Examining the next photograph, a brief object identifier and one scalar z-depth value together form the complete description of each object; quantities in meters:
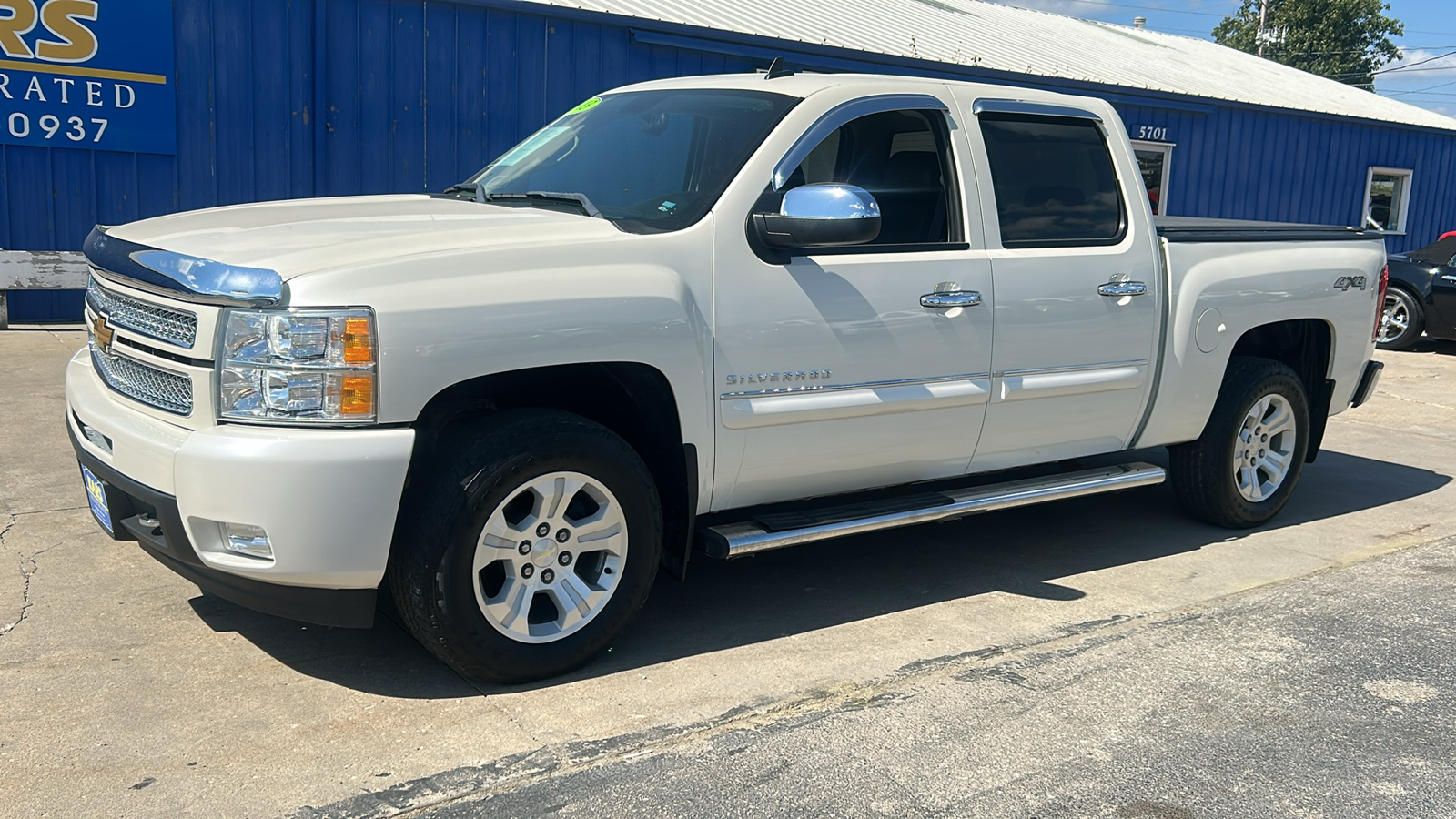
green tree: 56.91
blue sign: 10.11
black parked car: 13.76
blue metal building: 10.38
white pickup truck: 3.37
